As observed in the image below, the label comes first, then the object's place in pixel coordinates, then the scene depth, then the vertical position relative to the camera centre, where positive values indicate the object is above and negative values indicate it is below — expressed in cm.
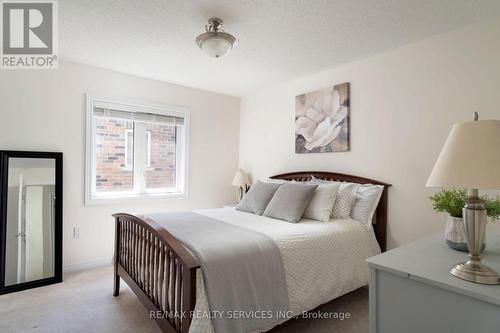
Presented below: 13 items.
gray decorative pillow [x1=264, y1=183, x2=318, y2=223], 249 -32
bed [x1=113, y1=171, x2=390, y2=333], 145 -67
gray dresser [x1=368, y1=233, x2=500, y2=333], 95 -49
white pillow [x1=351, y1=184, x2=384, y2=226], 251 -32
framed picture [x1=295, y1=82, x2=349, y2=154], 298 +57
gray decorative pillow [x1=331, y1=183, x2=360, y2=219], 261 -32
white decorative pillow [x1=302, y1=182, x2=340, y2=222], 253 -33
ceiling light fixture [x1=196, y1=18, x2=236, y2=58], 202 +97
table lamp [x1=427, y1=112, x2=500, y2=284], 91 -1
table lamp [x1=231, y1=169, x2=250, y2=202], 406 -18
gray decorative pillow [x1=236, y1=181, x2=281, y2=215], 282 -32
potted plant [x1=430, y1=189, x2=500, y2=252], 136 -22
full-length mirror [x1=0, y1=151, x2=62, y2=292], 260 -53
